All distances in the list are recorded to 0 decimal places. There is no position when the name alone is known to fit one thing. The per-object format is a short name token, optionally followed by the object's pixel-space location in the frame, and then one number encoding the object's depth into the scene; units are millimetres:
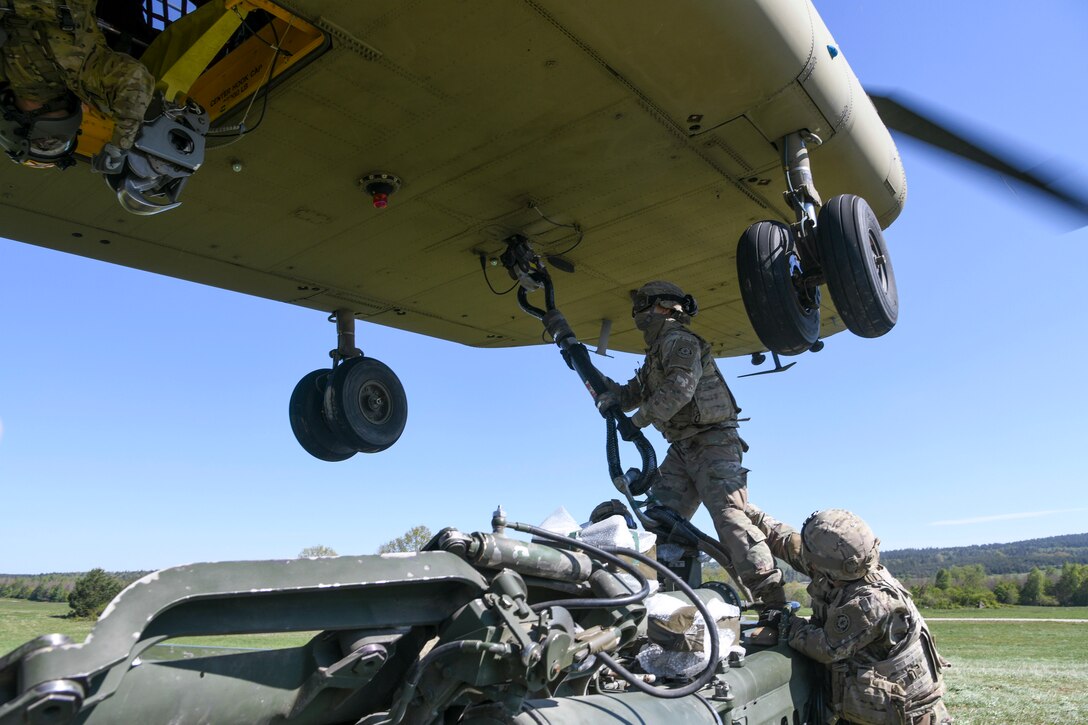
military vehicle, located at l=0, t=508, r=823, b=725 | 1573
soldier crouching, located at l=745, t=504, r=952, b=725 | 3875
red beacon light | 5242
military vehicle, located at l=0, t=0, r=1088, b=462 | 4090
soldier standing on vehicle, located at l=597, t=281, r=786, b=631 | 5082
